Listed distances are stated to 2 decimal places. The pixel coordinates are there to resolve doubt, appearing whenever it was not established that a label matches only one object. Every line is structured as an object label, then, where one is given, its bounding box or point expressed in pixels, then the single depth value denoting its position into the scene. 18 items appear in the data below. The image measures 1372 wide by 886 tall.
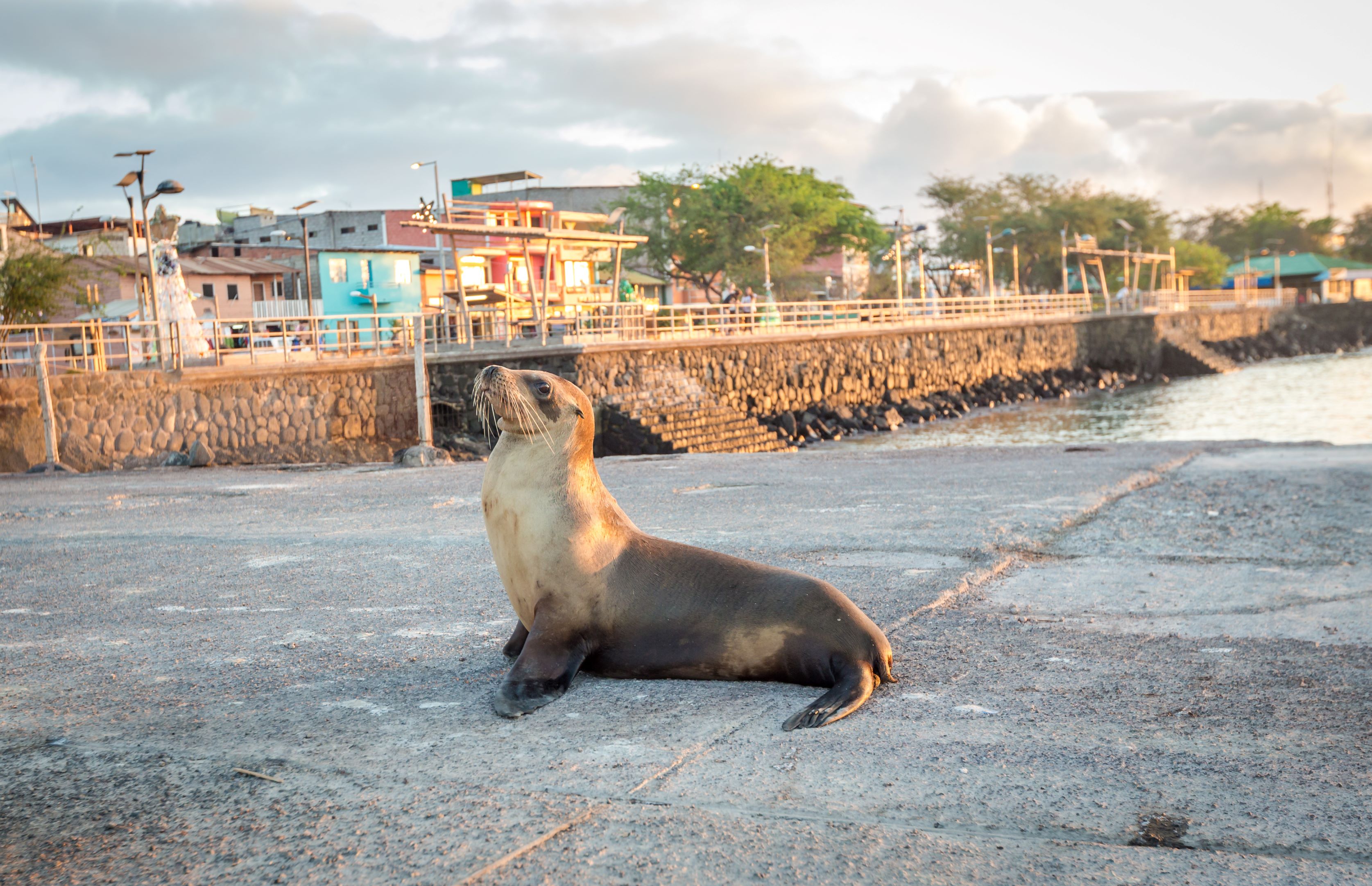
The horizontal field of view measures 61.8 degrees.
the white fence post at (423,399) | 19.56
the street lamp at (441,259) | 36.59
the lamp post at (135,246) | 22.69
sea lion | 4.33
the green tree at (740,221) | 49.22
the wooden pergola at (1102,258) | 64.62
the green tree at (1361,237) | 113.25
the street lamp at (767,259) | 40.31
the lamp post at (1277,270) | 93.25
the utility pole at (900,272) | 41.56
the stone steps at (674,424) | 24.16
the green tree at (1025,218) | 70.44
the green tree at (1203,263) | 97.31
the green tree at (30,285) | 25.67
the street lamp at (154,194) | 20.86
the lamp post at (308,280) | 38.56
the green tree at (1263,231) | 119.12
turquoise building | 45.16
